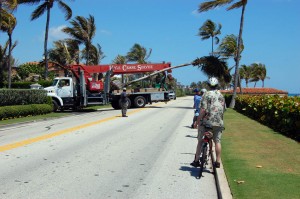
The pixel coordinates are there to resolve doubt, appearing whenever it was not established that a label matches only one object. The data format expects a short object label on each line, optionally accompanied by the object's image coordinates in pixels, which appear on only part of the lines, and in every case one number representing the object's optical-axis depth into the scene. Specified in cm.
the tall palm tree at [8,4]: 2850
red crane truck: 3120
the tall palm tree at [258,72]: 11231
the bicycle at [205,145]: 834
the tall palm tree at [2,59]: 5384
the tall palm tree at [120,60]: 8281
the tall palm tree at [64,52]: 5478
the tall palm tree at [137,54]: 7588
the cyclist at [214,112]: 837
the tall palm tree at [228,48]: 5159
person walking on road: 2552
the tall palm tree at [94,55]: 5831
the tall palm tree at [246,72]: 11000
